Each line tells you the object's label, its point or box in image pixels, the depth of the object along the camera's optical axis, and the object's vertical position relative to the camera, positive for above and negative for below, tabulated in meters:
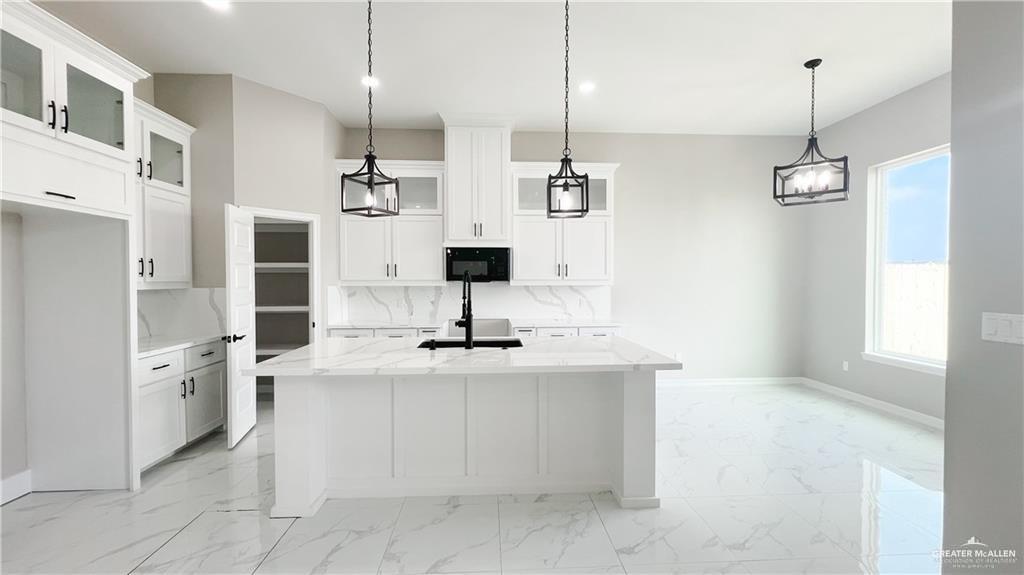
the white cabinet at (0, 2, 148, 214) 2.11 +0.88
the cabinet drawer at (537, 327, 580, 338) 4.73 -0.54
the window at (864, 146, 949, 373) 3.95 +0.19
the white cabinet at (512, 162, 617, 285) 4.82 +0.48
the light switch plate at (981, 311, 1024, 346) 1.58 -0.17
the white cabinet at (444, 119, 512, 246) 4.68 +1.02
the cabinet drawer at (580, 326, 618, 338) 4.71 -0.54
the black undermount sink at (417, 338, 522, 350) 2.87 -0.42
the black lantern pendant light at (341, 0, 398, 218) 2.36 +0.51
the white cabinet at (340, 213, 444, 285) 4.72 +0.32
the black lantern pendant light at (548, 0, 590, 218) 2.58 +0.53
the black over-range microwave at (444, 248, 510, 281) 4.73 +0.19
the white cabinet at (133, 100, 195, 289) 3.28 +0.64
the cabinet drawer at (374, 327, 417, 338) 4.57 -0.54
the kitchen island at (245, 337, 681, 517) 2.52 -0.89
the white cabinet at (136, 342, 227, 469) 2.93 -0.88
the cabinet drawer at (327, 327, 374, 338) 4.54 -0.54
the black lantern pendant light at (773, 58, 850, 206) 2.95 +0.72
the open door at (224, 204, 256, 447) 3.42 -0.31
